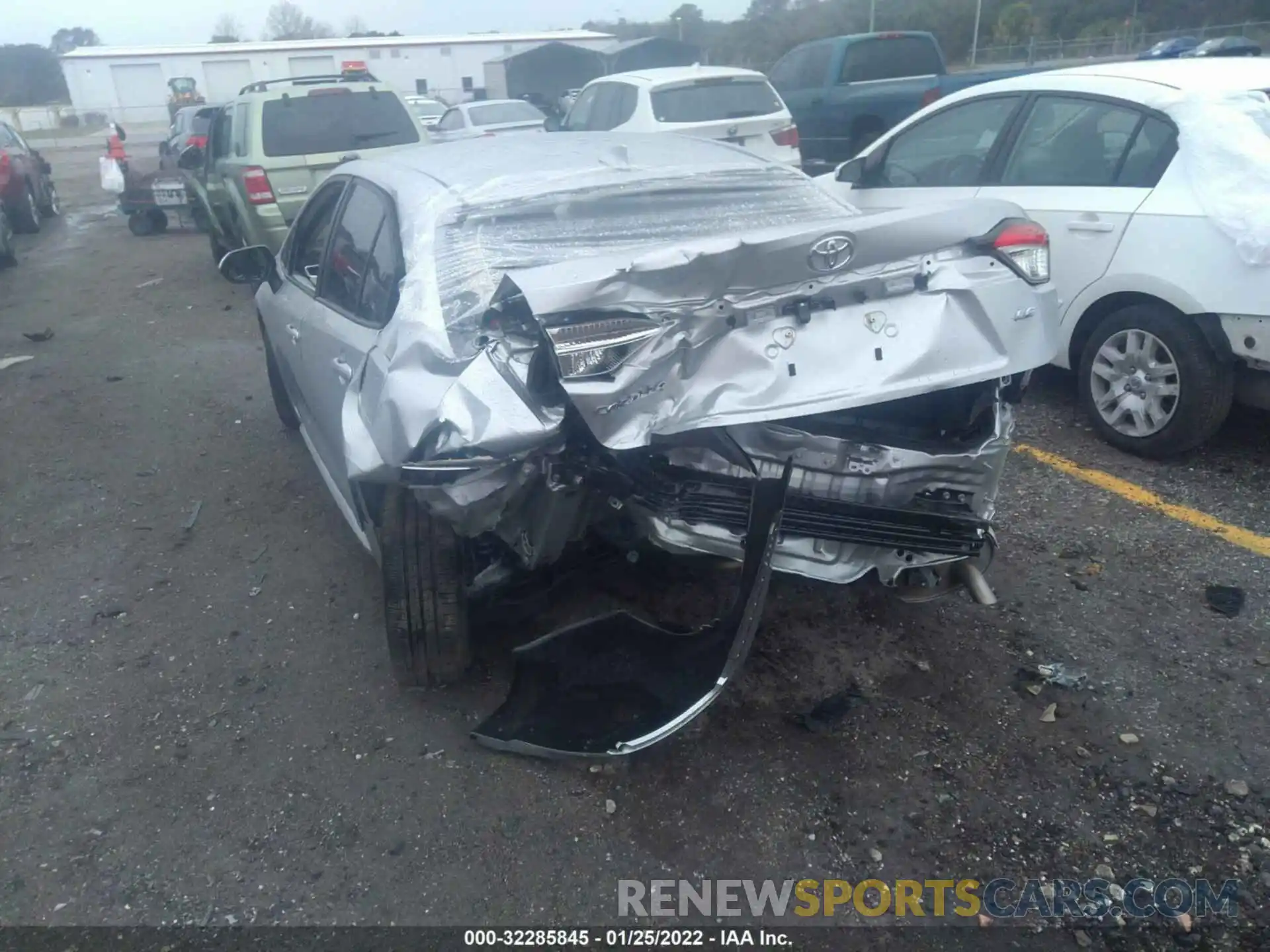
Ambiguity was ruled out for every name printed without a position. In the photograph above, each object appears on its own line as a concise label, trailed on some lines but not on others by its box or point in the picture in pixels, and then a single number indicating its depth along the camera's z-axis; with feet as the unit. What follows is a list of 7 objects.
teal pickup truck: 36.14
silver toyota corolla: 8.45
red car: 45.21
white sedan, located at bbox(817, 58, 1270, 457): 13.70
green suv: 28.66
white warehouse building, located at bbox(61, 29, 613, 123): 162.09
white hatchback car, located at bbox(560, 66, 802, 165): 30.91
